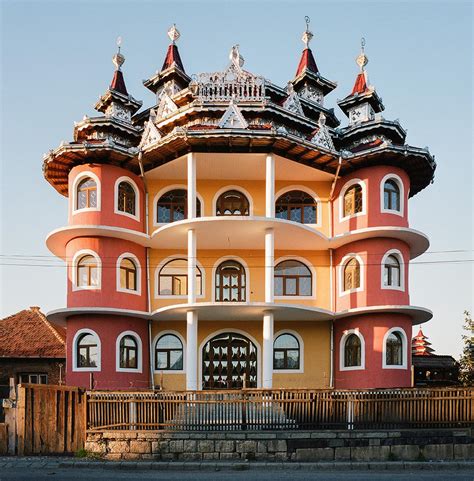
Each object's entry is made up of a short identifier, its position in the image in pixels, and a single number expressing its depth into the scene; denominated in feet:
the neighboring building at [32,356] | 106.73
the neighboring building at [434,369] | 112.78
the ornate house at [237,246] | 86.69
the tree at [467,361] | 102.89
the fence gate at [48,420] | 57.62
